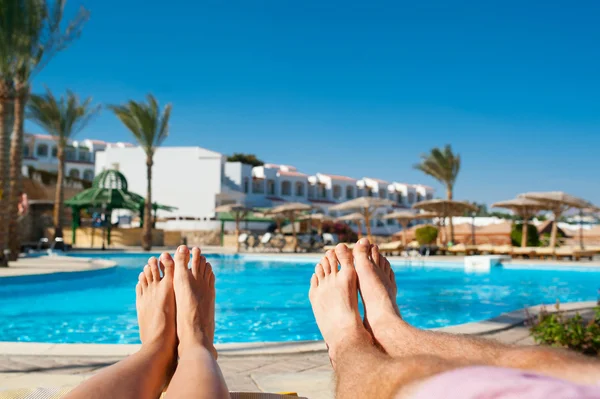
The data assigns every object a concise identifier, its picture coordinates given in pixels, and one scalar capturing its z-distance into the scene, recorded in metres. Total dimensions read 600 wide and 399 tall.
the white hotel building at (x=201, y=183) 36.66
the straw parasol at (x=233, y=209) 22.91
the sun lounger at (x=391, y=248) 17.65
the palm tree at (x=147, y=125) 19.94
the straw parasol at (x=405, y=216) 21.66
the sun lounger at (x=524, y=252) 15.52
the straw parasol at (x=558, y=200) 15.89
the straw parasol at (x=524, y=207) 17.10
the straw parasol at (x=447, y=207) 19.05
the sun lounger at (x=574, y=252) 14.84
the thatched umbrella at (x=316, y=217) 24.63
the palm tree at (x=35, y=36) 9.89
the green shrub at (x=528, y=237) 19.98
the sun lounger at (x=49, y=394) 1.59
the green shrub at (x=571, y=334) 3.14
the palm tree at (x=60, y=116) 19.97
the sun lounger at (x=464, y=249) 17.27
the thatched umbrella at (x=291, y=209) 20.89
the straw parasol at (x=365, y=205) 18.98
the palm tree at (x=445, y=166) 26.02
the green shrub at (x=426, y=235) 22.89
